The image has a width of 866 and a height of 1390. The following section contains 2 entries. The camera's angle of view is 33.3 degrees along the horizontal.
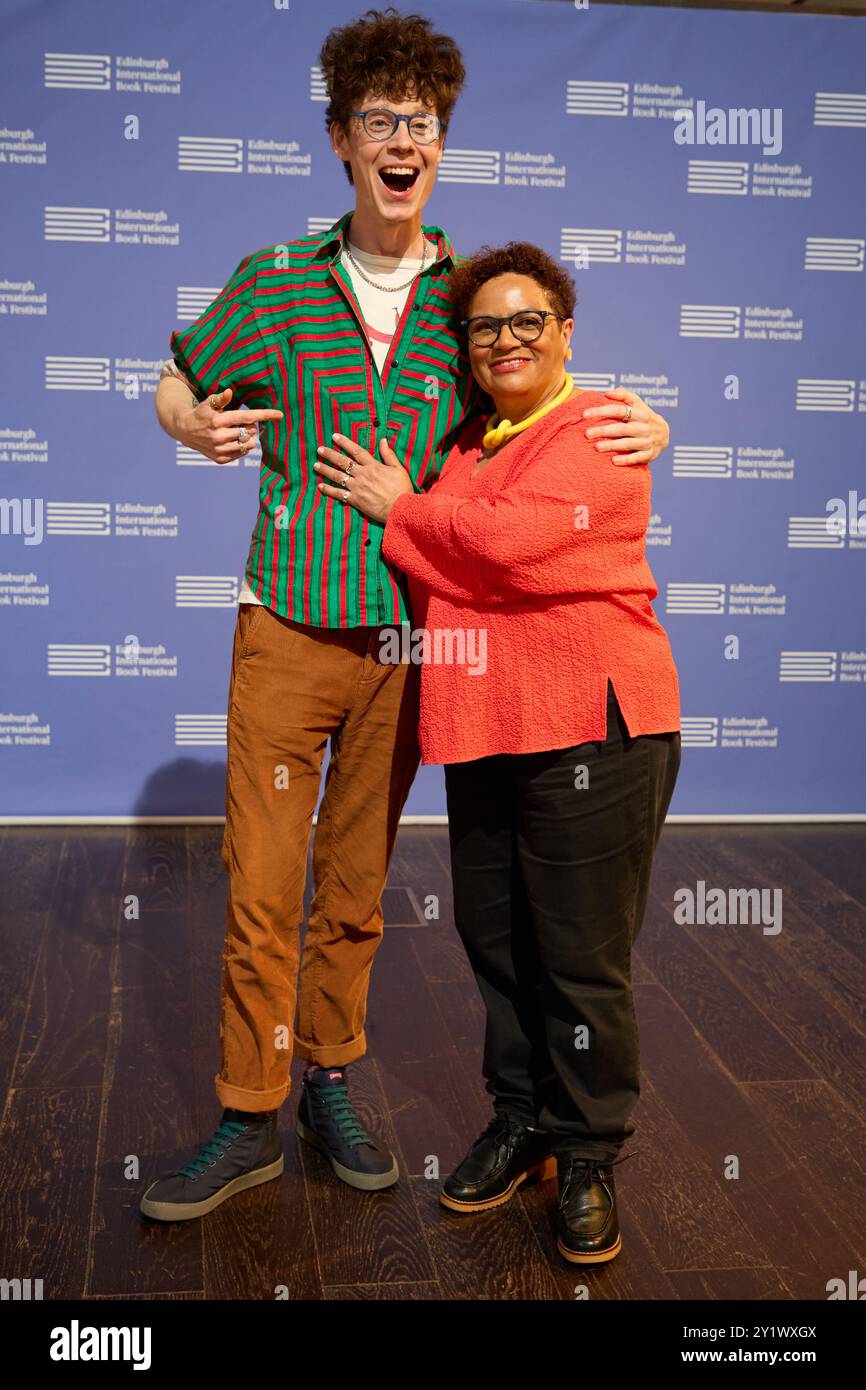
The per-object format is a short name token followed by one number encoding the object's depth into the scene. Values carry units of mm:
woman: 2064
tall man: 2184
